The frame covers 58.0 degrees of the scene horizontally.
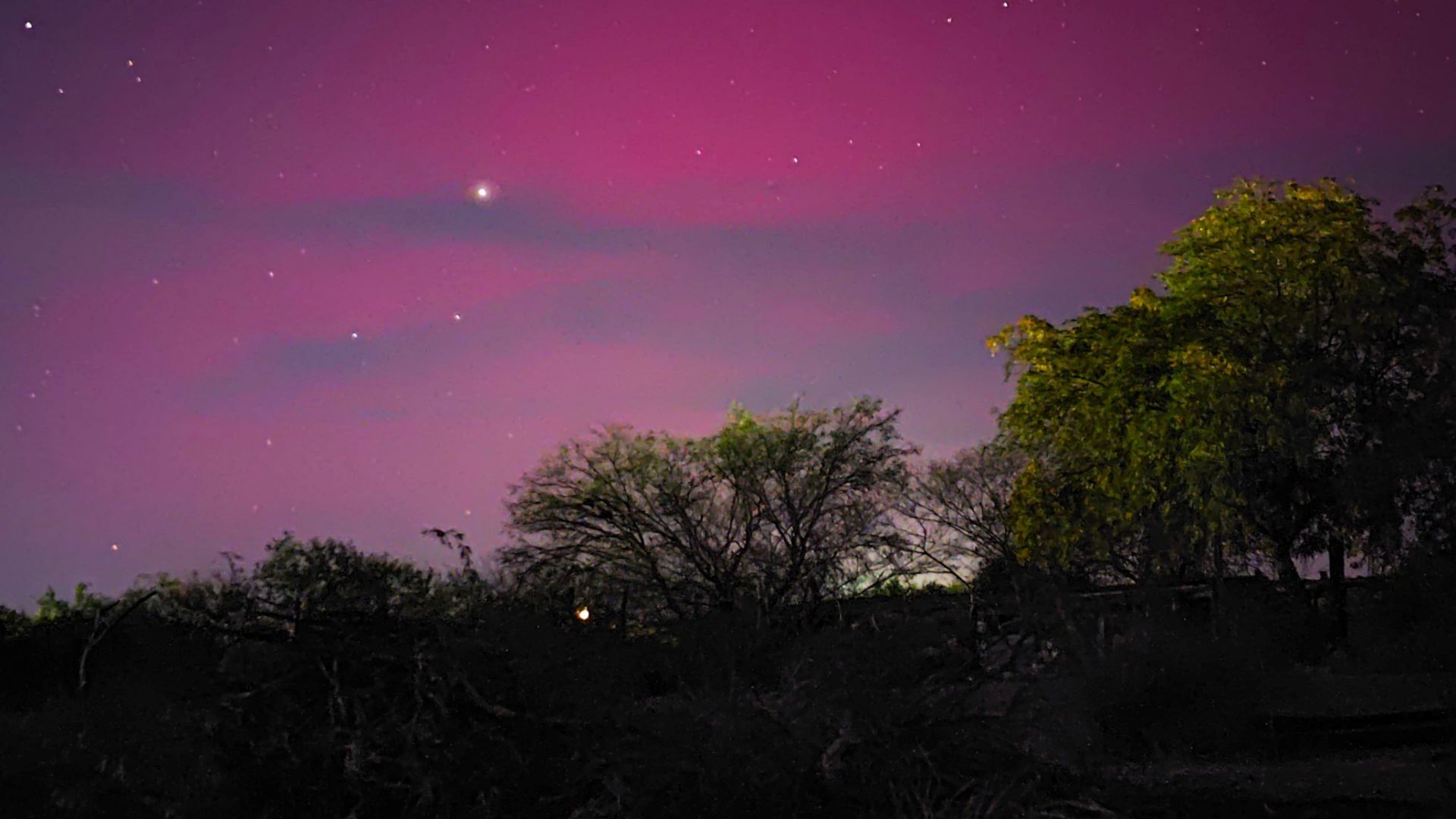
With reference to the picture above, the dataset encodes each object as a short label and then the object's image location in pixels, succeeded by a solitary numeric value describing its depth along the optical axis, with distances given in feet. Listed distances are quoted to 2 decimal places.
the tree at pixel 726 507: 94.94
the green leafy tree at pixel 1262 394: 81.10
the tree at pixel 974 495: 128.57
